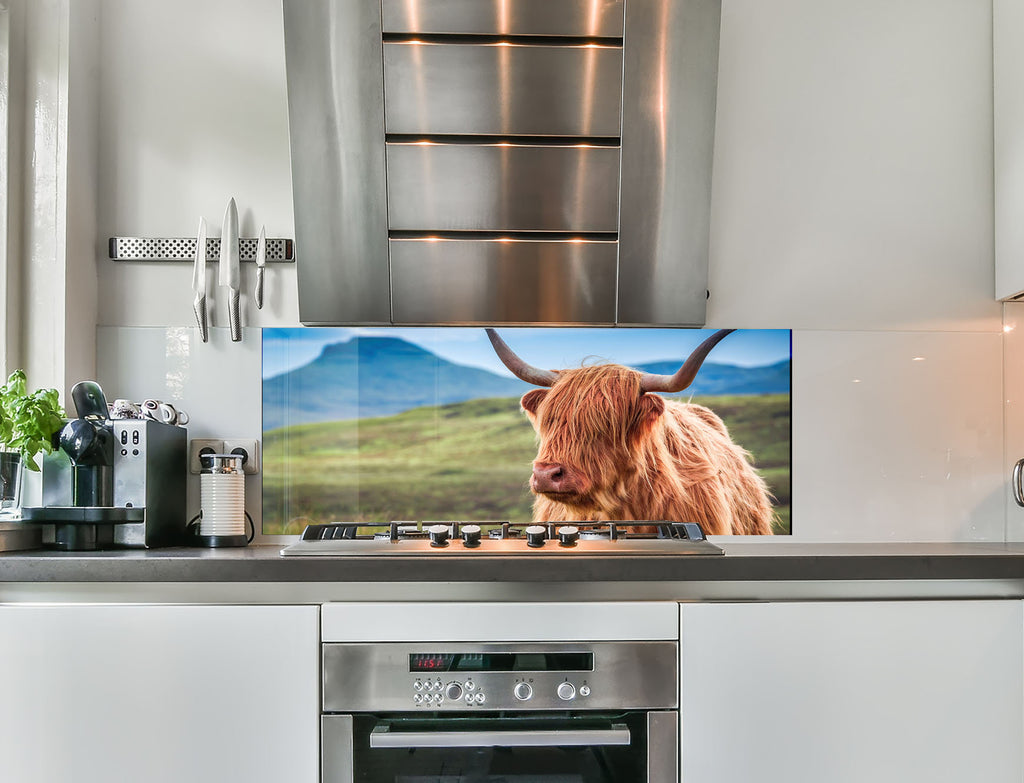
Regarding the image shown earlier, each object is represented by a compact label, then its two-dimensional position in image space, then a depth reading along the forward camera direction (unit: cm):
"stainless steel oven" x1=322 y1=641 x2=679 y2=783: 147
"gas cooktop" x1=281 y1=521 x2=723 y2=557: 160
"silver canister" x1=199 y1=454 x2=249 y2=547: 189
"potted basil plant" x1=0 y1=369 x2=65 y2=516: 167
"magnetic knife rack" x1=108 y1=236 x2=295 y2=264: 206
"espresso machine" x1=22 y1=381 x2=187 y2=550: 169
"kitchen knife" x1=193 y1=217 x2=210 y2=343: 203
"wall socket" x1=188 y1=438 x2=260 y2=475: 206
